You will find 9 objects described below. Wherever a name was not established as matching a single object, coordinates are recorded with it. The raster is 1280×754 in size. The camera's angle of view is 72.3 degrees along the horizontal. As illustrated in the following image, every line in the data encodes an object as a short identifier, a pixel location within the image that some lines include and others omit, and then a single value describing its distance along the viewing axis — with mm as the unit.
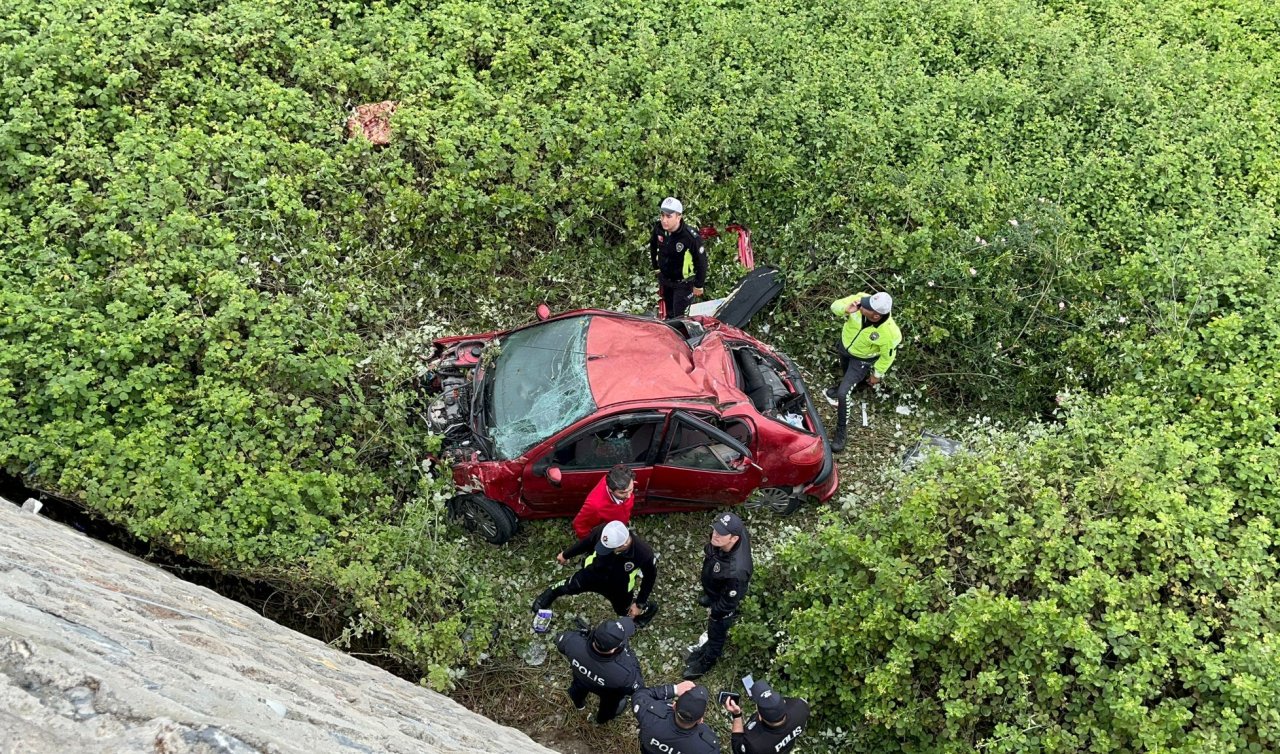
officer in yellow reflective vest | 7844
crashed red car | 6812
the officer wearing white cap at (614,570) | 6176
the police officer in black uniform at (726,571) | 6281
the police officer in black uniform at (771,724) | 5527
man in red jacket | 6418
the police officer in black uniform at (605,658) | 5773
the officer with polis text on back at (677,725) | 5357
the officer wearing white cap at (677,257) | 8016
